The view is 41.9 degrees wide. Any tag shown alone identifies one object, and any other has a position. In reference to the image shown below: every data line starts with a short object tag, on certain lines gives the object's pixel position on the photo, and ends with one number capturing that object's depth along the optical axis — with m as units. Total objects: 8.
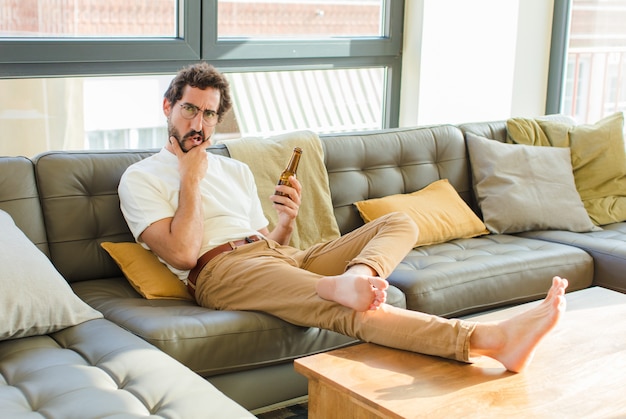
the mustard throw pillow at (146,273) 2.75
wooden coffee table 1.99
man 2.27
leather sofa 2.43
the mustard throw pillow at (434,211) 3.50
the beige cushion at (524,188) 3.75
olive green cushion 4.03
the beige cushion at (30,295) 2.24
